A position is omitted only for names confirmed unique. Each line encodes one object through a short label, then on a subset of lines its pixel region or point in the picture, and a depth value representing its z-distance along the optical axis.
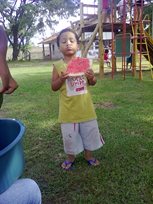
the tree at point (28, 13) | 19.64
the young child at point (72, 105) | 1.58
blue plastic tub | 0.60
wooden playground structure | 5.69
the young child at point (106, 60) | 9.88
